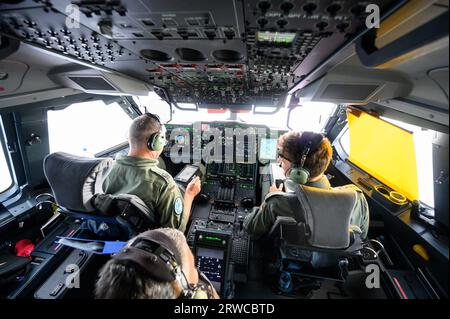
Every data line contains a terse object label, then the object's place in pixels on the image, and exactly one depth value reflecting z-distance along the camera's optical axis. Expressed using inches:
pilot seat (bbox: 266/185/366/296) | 39.4
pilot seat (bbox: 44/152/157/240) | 41.9
